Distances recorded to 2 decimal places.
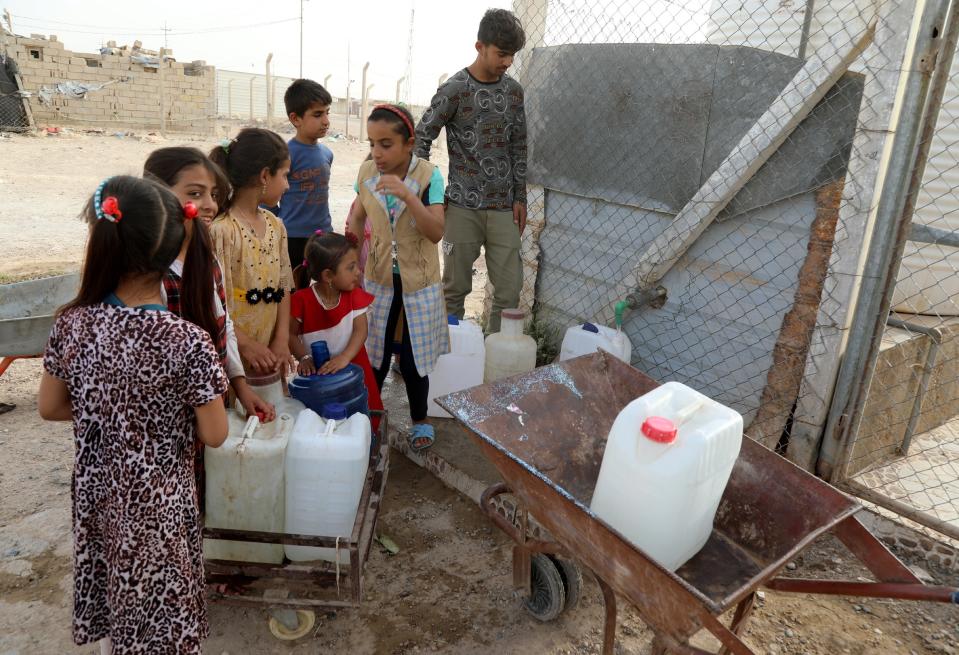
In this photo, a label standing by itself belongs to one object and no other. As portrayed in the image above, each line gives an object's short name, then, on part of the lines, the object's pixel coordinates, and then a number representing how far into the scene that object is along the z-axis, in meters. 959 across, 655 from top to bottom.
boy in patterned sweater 3.74
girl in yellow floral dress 2.53
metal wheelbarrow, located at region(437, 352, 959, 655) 1.62
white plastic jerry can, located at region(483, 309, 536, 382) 3.76
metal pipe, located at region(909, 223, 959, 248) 2.75
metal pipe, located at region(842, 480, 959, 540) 2.82
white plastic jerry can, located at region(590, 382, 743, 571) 1.78
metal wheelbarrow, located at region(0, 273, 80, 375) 3.79
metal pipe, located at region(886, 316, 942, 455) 3.46
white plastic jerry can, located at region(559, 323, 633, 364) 3.69
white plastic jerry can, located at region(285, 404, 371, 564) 2.30
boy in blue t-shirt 3.66
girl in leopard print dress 1.58
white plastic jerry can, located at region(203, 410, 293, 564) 2.24
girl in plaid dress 2.89
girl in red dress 2.85
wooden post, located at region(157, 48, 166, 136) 20.04
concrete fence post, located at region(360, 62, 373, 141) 23.09
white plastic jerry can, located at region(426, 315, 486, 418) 3.69
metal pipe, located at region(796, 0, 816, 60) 3.66
